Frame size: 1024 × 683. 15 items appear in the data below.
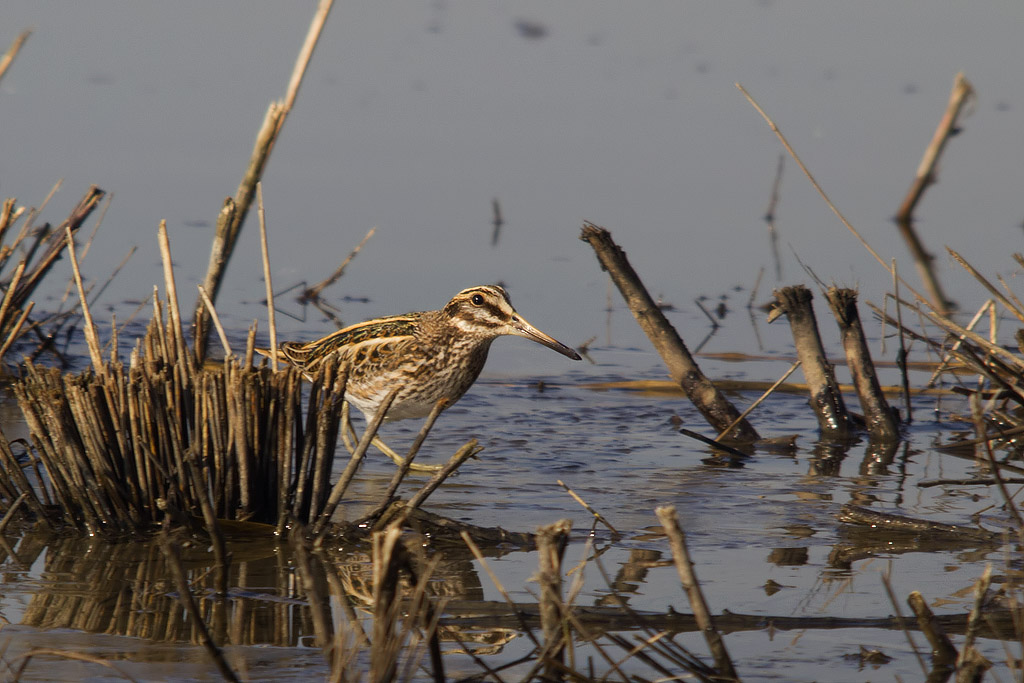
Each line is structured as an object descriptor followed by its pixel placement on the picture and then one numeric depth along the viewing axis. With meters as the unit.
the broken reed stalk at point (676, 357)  13.34
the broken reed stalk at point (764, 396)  13.19
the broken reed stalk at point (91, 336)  9.36
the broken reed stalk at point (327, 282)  18.19
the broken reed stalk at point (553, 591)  5.82
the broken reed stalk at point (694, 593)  5.71
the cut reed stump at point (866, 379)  13.59
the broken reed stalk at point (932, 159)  22.20
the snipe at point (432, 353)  13.08
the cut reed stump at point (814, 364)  13.52
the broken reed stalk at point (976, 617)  5.81
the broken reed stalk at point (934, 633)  6.07
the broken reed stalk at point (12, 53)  12.08
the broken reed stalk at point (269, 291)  9.80
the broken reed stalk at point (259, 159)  14.54
